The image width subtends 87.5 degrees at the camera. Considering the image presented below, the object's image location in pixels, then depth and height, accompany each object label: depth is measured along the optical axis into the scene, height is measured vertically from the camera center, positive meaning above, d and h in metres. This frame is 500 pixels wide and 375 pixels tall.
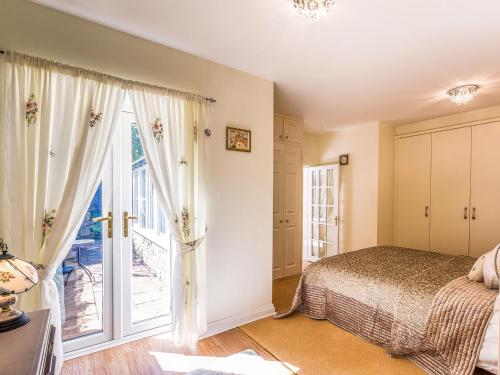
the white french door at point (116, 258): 2.04 -0.60
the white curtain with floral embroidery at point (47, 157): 1.55 +0.17
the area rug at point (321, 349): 1.93 -1.36
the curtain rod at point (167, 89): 1.53 +0.76
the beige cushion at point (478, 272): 2.03 -0.69
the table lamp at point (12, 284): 1.12 -0.44
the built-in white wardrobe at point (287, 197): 3.96 -0.20
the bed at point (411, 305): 1.71 -0.95
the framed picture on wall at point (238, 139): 2.48 +0.44
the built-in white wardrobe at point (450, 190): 3.53 -0.08
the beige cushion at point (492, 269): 1.84 -0.61
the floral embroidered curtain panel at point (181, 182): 2.03 +0.02
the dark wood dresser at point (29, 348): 0.92 -0.64
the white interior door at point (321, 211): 4.88 -0.53
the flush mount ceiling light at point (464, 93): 2.83 +1.00
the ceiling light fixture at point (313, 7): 1.53 +1.05
